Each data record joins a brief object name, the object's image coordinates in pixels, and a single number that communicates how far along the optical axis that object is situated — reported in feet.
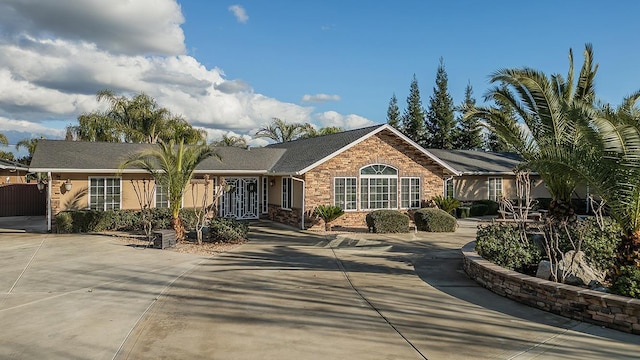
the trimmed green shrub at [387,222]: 57.41
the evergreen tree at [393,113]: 178.40
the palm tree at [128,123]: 105.81
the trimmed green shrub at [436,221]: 59.00
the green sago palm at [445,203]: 67.10
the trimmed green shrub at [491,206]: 84.12
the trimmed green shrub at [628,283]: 22.17
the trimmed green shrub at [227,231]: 47.78
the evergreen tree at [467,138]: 160.56
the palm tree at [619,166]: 24.22
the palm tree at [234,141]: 142.20
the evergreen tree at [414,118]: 166.40
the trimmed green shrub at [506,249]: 30.63
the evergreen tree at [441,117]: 160.45
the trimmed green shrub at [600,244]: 31.86
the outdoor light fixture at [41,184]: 61.41
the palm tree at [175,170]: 48.93
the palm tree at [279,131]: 133.80
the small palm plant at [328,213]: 58.23
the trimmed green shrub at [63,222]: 54.90
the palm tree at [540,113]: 36.17
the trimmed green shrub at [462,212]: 78.74
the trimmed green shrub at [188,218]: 59.00
